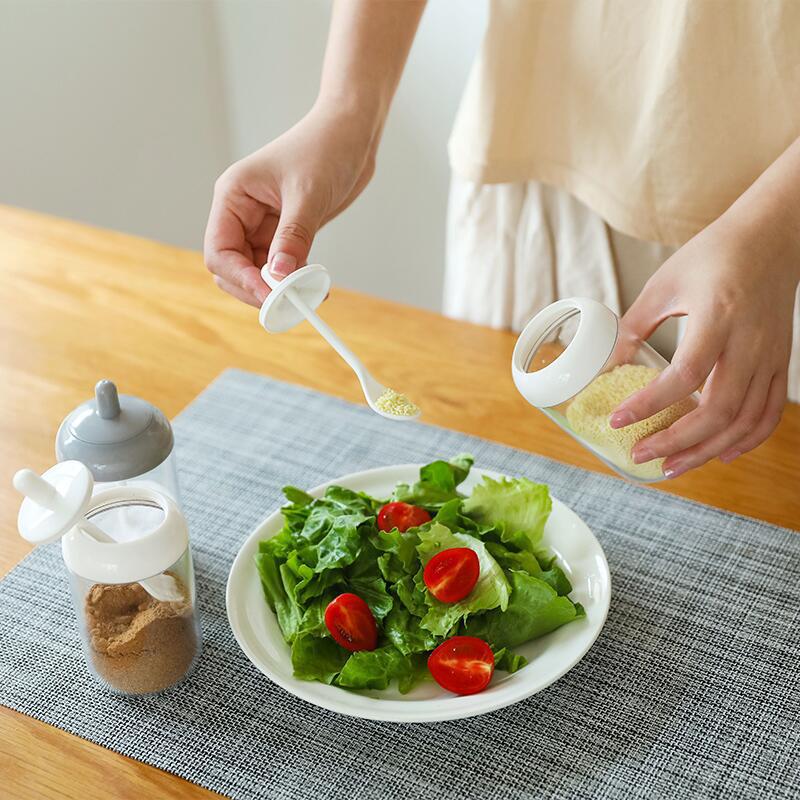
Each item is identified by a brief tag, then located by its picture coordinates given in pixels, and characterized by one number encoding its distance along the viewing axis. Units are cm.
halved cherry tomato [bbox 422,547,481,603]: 79
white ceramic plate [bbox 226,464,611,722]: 75
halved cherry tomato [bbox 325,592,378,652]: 78
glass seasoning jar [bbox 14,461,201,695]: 73
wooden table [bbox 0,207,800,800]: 108
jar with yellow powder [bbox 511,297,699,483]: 72
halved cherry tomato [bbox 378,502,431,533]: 87
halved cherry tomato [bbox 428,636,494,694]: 76
